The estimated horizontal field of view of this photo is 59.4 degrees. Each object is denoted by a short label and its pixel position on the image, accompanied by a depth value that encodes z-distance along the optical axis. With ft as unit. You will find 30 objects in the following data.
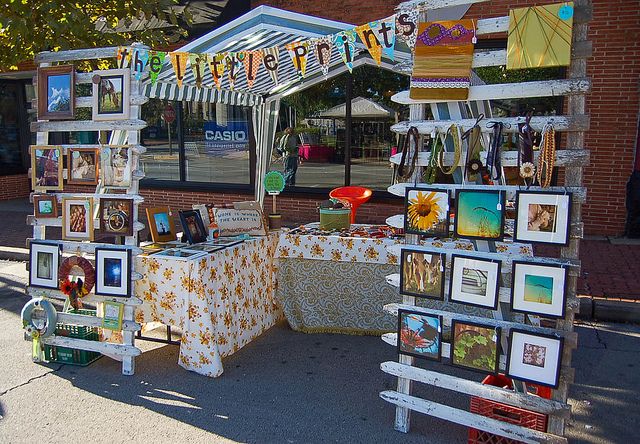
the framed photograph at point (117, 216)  14.42
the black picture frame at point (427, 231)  10.71
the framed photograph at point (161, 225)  16.75
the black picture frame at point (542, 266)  9.52
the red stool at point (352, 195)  20.35
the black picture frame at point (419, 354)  10.98
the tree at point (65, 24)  18.28
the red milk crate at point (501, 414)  10.19
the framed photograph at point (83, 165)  14.75
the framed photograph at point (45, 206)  15.16
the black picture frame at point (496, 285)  10.14
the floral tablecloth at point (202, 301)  13.99
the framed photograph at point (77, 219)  14.79
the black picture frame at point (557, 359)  9.66
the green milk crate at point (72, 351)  15.19
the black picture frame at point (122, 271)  14.34
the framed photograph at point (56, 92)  14.78
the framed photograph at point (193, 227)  16.62
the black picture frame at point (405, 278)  10.78
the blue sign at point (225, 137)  36.35
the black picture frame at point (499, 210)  10.05
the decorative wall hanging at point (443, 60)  10.45
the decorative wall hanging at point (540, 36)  9.27
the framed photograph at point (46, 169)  14.97
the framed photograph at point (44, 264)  15.15
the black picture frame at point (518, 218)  9.46
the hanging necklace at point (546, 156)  9.59
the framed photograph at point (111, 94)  14.21
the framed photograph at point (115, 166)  14.40
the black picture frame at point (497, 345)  10.31
